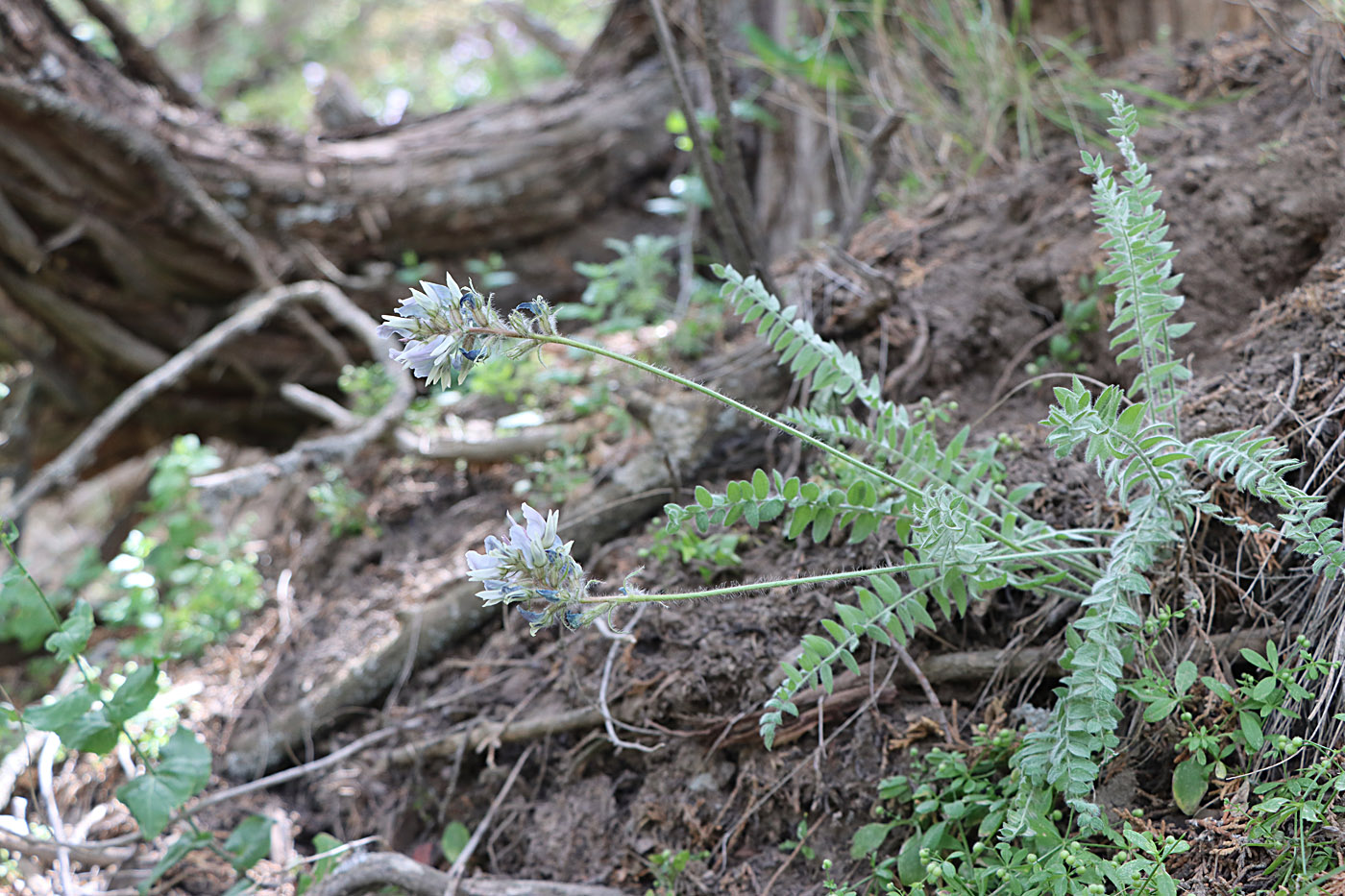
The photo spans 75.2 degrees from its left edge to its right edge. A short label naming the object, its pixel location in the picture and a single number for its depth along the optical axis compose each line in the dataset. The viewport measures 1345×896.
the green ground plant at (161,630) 1.87
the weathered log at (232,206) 3.43
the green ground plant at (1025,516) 1.21
